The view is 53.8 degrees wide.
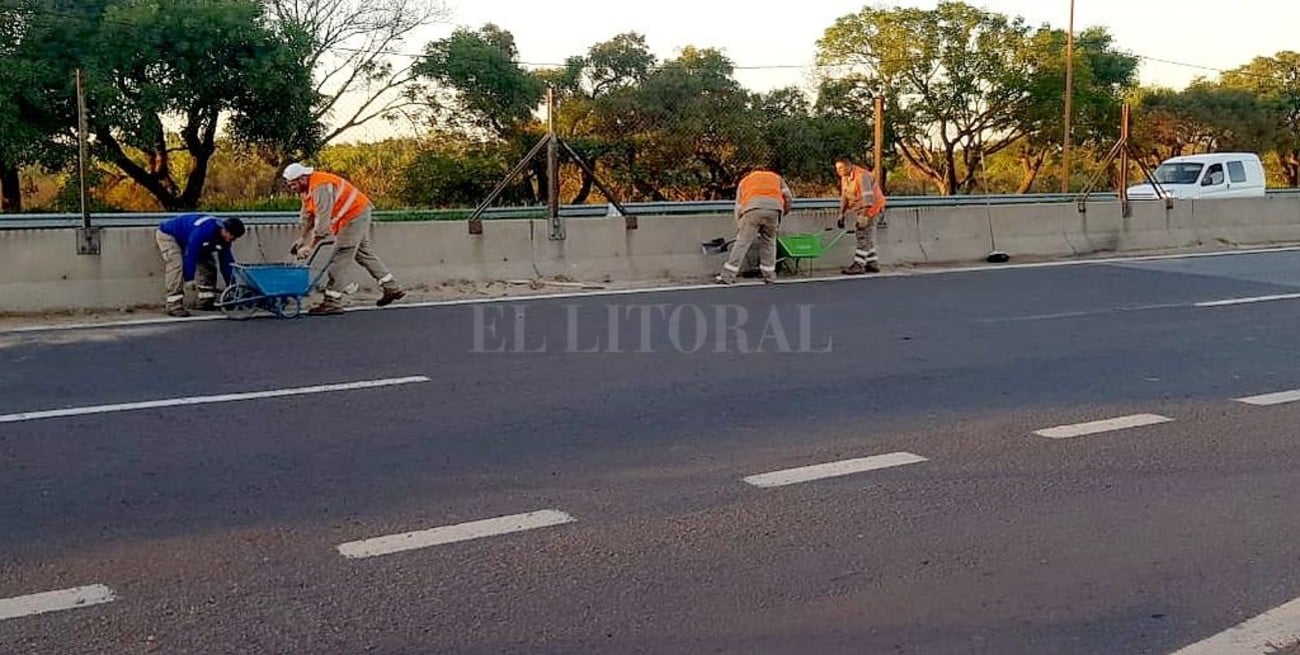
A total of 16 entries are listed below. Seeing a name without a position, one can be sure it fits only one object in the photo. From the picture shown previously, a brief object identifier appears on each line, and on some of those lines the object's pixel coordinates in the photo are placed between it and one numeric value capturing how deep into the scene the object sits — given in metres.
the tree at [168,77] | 26.28
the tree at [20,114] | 25.20
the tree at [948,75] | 45.84
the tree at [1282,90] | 55.28
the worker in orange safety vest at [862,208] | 15.33
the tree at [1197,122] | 50.88
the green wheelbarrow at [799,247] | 14.70
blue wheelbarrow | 10.76
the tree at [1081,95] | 46.19
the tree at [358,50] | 28.66
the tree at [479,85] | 30.80
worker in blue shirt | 11.02
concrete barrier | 11.14
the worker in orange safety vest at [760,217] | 14.30
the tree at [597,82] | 34.94
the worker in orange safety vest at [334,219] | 11.56
